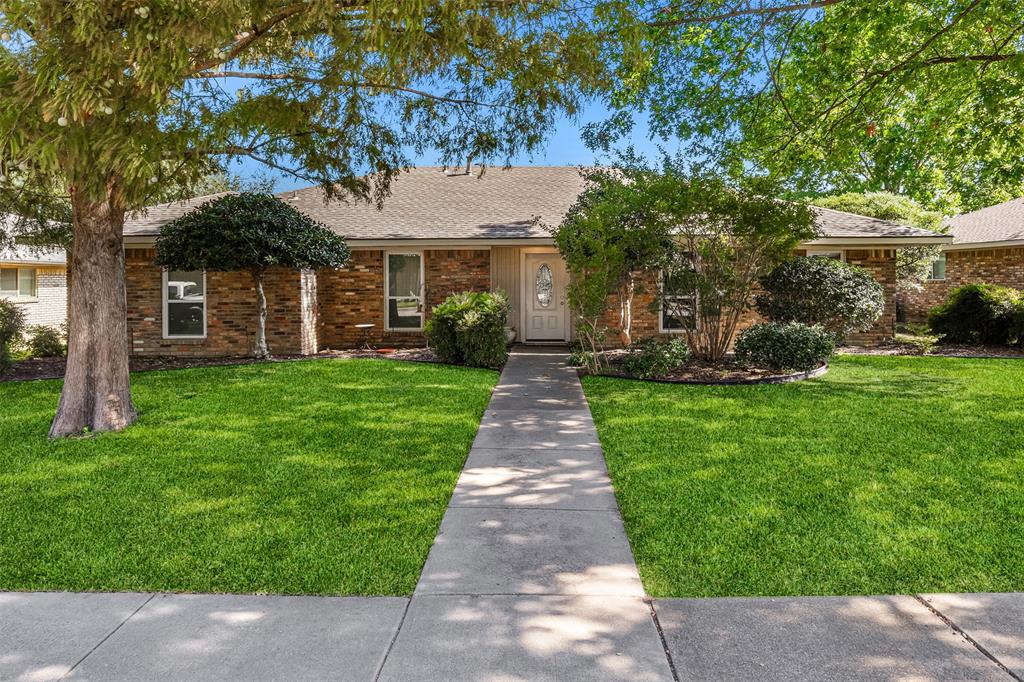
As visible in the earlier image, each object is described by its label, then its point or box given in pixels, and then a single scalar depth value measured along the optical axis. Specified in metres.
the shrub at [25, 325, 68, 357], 14.69
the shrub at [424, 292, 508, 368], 11.98
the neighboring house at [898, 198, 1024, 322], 19.58
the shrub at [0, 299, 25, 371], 12.73
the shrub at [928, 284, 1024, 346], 14.53
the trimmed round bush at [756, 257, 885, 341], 13.22
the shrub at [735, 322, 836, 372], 10.92
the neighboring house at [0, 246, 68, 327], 22.45
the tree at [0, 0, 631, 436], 5.00
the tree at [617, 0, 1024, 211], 9.21
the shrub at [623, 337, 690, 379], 10.89
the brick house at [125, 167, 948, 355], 14.62
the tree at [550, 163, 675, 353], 10.59
